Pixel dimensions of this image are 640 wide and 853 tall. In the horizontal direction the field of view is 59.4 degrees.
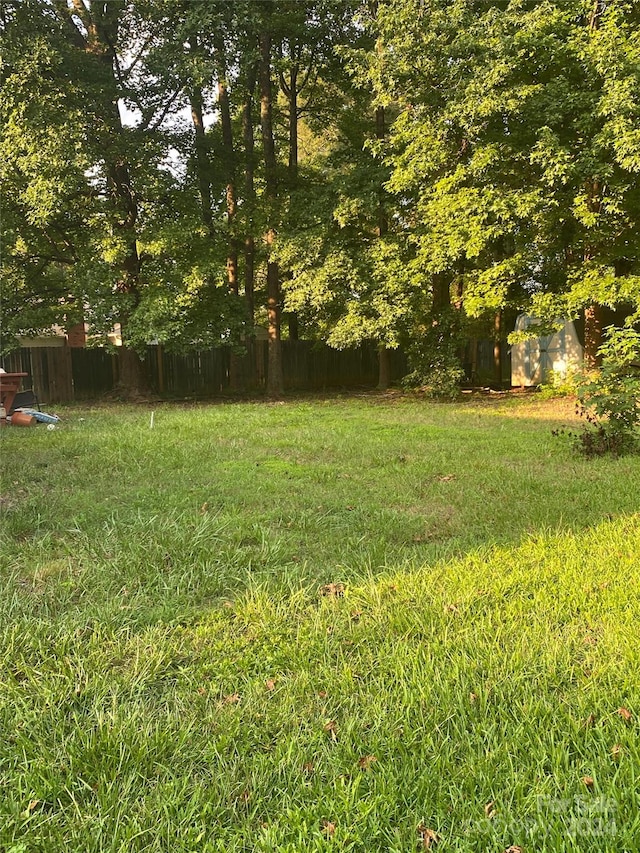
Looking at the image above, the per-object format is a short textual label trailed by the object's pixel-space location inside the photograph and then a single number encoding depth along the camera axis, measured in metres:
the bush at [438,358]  12.37
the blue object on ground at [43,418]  8.50
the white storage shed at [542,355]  14.72
